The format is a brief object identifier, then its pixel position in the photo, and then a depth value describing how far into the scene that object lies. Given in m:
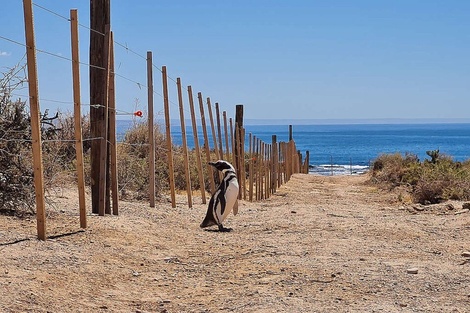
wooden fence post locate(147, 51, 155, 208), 14.23
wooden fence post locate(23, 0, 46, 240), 8.84
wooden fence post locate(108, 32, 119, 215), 12.28
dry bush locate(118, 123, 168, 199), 16.90
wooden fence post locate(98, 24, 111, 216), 11.84
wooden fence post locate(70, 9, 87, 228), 10.26
